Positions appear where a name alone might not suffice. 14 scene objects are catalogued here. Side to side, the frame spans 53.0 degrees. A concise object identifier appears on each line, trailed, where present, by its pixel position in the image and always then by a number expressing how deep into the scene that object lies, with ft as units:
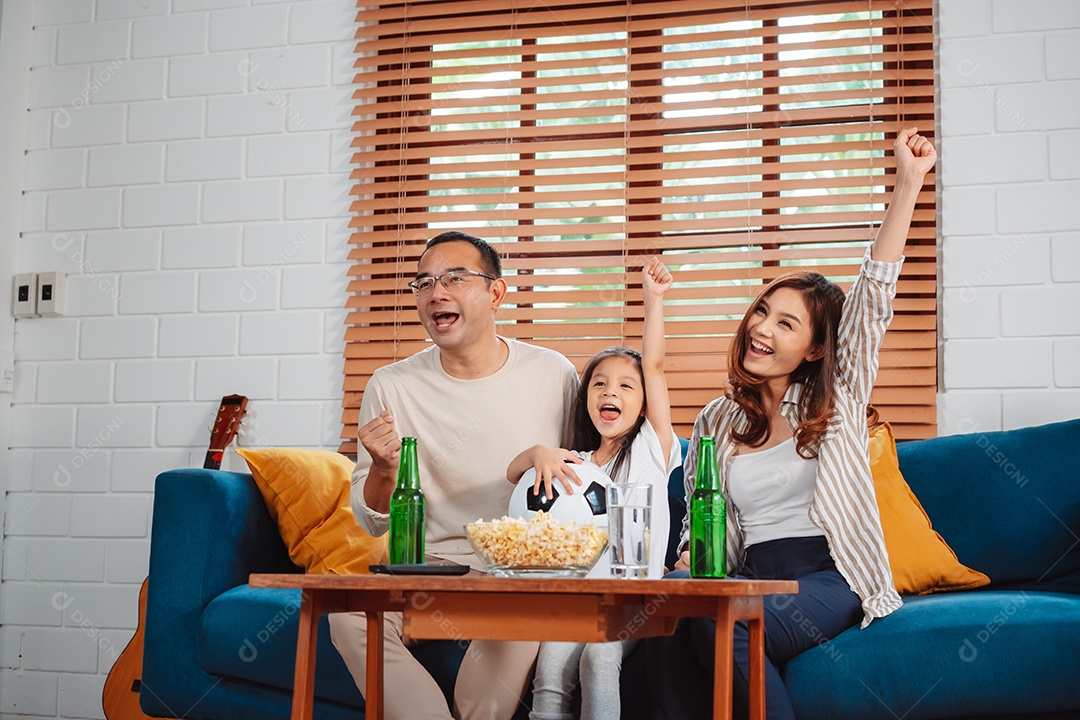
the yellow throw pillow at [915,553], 7.61
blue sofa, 6.22
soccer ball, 5.93
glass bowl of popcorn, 5.08
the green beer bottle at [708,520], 5.17
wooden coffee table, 4.51
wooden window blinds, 9.76
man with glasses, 7.35
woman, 6.19
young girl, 6.28
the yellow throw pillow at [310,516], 8.22
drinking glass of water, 5.16
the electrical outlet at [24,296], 11.25
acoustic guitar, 9.41
